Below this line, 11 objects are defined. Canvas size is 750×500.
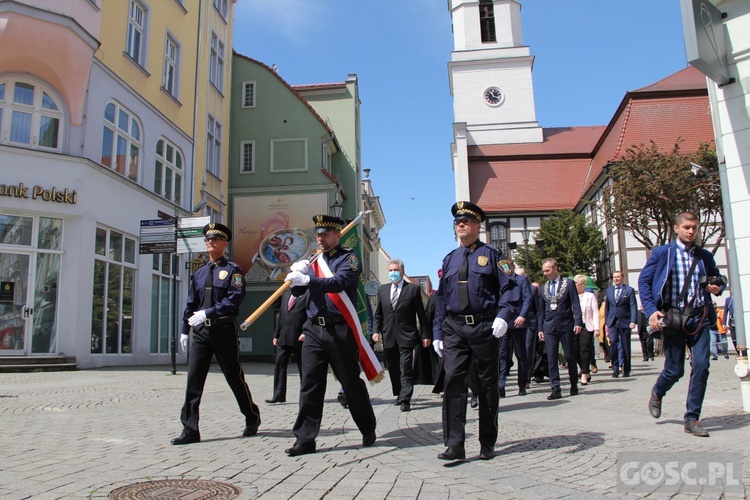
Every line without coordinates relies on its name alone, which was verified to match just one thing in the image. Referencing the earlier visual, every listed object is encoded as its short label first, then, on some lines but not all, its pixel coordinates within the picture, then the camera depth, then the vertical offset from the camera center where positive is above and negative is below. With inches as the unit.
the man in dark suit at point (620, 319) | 491.5 +11.8
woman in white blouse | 435.2 +5.8
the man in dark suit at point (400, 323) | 338.0 +9.0
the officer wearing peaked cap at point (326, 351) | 199.9 -2.9
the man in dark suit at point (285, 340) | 342.3 +1.5
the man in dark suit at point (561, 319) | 363.9 +9.9
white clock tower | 2358.5 +980.5
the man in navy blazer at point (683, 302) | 224.2 +11.2
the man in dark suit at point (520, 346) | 367.2 -5.5
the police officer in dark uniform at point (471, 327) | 189.2 +3.6
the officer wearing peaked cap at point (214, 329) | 220.8 +5.5
